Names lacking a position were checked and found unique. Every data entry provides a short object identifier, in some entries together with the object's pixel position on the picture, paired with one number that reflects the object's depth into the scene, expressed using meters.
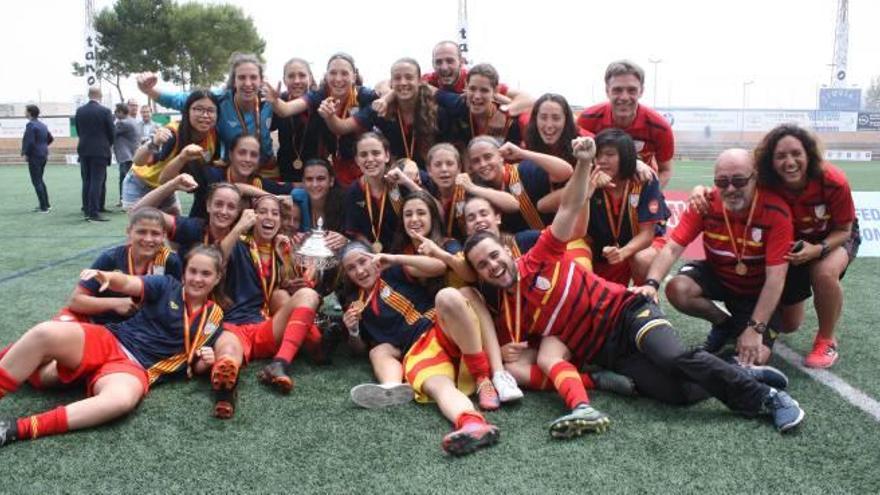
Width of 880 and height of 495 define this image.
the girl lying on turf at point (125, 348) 2.96
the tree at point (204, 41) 35.19
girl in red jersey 3.71
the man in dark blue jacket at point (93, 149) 10.55
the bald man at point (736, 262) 3.65
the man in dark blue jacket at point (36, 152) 11.54
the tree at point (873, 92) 64.54
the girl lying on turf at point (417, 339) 3.09
